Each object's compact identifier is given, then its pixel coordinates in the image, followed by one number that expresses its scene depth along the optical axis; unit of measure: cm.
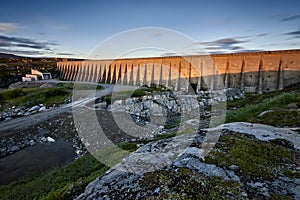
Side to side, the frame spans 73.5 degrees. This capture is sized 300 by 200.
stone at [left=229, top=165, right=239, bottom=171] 274
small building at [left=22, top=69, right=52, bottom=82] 5718
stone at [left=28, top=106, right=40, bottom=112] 2391
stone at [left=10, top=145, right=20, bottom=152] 1321
